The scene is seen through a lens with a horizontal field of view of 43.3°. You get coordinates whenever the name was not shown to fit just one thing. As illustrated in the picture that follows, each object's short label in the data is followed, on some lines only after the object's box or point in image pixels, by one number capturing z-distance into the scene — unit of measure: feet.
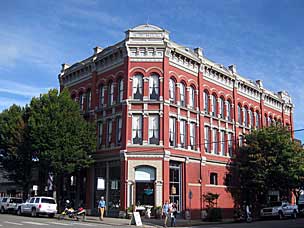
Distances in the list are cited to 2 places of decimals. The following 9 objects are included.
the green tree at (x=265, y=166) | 127.44
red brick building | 107.45
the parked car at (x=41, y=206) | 106.11
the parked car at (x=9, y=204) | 126.93
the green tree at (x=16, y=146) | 119.03
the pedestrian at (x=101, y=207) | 98.29
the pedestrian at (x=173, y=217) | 90.28
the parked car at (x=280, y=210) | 120.57
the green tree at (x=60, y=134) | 109.60
